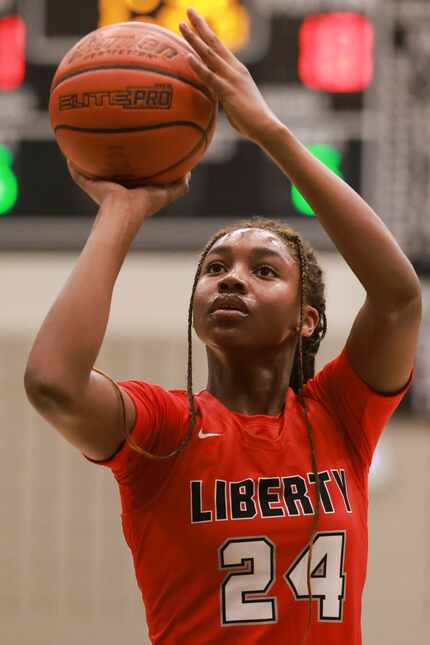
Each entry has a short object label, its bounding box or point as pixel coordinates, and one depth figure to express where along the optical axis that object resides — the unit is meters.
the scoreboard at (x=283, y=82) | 10.49
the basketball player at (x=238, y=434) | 4.03
